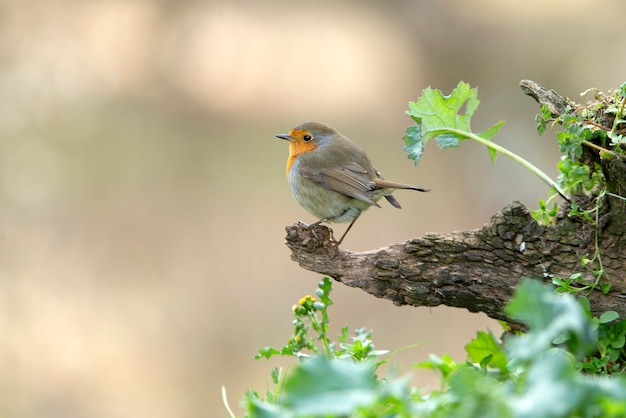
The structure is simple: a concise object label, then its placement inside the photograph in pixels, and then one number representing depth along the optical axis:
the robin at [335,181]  8.84
